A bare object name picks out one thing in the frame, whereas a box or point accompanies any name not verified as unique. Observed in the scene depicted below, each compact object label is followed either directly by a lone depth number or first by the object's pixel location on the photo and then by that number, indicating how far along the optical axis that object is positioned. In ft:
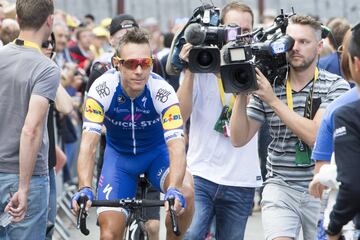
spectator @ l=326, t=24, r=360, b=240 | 24.86
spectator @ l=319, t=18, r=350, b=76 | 55.62
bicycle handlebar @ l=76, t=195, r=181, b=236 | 33.81
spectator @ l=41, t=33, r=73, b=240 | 42.73
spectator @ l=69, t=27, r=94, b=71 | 83.56
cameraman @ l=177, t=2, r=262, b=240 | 40.94
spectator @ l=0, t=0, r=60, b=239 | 34.69
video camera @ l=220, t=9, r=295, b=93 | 34.44
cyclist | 36.38
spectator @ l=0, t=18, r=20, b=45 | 46.06
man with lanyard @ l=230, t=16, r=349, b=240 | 36.19
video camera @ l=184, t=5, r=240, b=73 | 37.17
